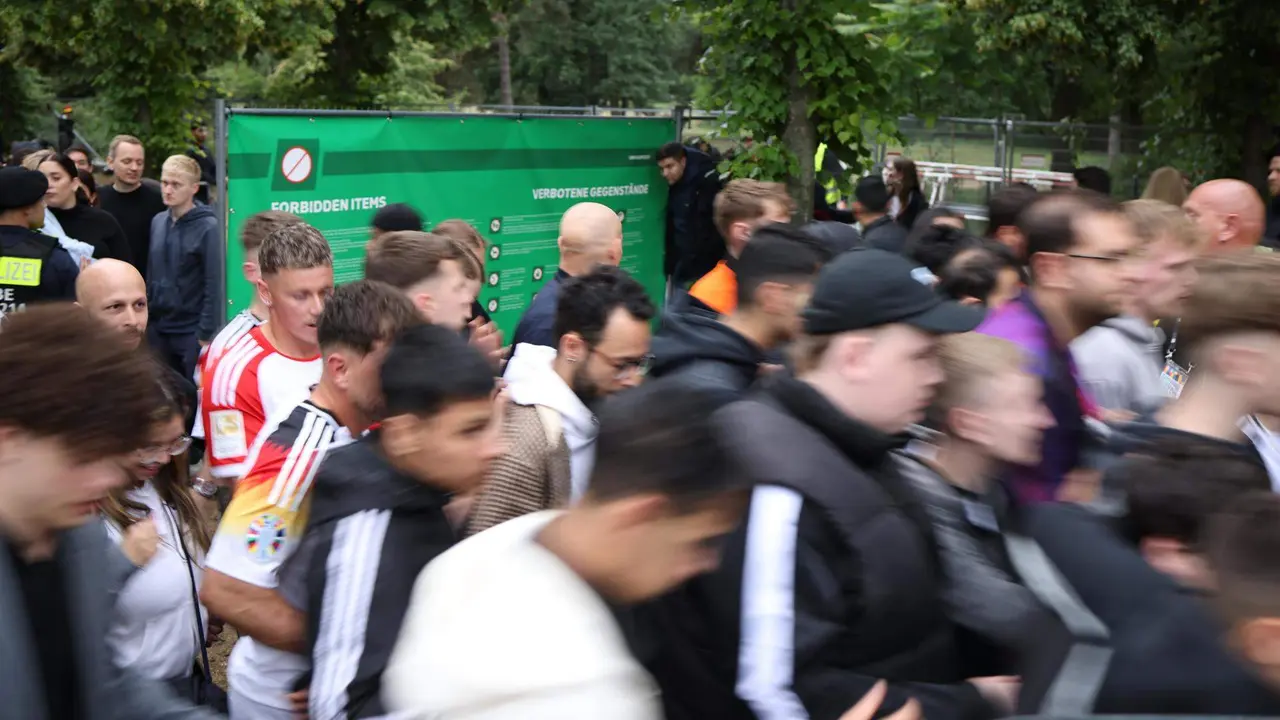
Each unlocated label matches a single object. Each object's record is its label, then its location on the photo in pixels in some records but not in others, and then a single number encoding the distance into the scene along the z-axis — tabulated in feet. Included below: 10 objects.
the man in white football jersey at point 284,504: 9.82
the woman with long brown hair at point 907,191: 35.45
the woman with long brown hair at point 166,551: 10.74
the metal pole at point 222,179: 24.90
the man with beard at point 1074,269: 14.25
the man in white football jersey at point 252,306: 15.58
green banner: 26.30
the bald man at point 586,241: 19.61
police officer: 23.44
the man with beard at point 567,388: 11.75
